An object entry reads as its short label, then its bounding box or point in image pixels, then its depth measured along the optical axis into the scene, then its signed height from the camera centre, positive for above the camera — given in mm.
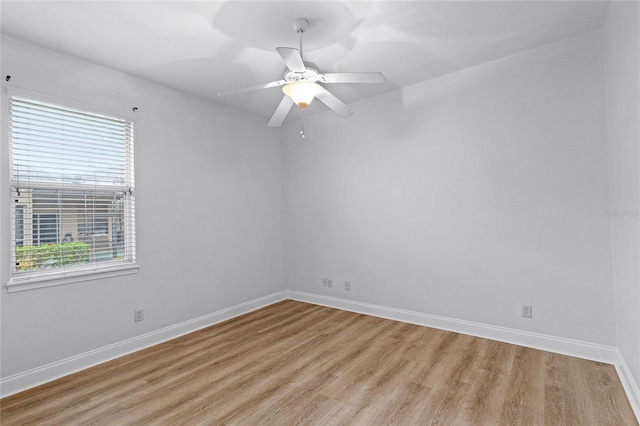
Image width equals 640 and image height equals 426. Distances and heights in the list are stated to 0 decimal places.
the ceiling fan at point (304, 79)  2136 +960
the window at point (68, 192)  2435 +281
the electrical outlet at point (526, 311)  2900 -860
